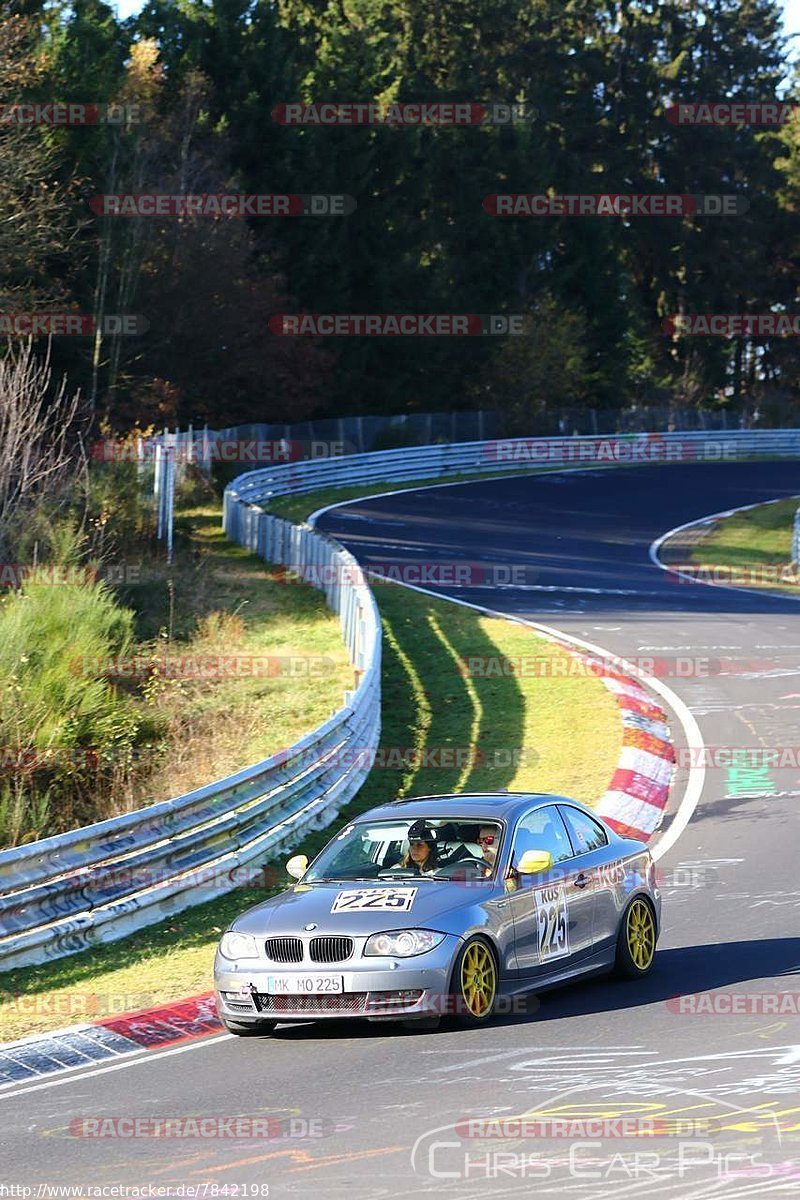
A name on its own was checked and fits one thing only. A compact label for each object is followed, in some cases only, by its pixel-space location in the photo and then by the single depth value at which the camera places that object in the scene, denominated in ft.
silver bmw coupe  58.95
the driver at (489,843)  64.95
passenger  65.51
